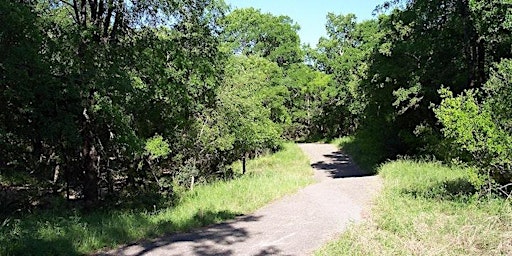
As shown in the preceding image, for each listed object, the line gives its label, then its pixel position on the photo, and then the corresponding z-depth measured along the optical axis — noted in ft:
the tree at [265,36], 158.71
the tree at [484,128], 27.32
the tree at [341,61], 158.20
